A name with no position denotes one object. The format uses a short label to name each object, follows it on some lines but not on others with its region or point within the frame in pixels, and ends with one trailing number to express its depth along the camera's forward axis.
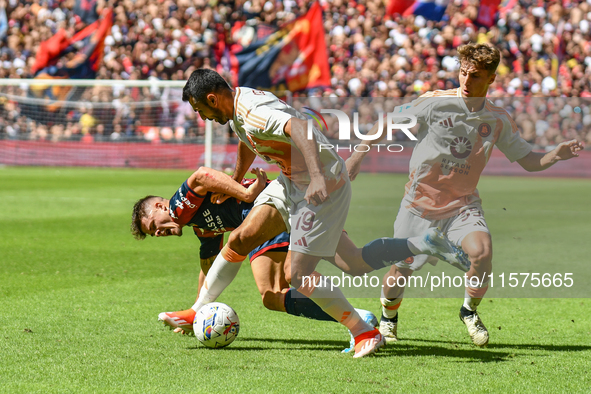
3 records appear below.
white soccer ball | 8.76
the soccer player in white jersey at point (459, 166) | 9.08
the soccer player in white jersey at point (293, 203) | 8.31
